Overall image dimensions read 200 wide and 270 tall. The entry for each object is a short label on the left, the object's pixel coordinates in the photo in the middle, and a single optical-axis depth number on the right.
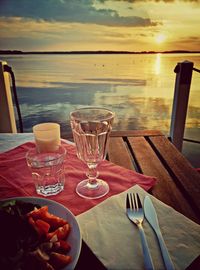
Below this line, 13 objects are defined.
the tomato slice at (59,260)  0.31
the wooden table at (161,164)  0.52
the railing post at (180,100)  1.63
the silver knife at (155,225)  0.33
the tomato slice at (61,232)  0.36
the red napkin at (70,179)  0.52
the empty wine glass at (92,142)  0.56
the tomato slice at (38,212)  0.39
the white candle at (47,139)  0.66
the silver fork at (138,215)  0.34
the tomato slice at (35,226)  0.35
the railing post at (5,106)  1.66
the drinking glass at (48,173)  0.57
